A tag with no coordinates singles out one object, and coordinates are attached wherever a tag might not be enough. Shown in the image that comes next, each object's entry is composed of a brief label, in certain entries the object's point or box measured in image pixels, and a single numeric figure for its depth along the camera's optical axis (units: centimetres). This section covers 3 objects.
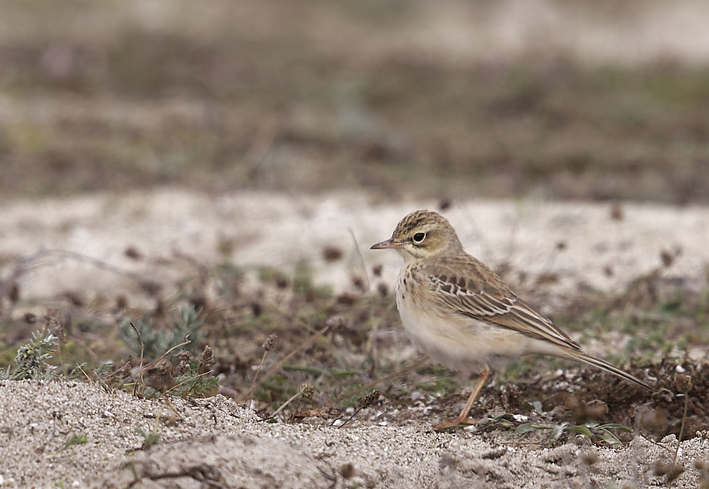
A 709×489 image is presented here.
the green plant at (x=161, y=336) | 798
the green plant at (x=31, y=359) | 697
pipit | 768
